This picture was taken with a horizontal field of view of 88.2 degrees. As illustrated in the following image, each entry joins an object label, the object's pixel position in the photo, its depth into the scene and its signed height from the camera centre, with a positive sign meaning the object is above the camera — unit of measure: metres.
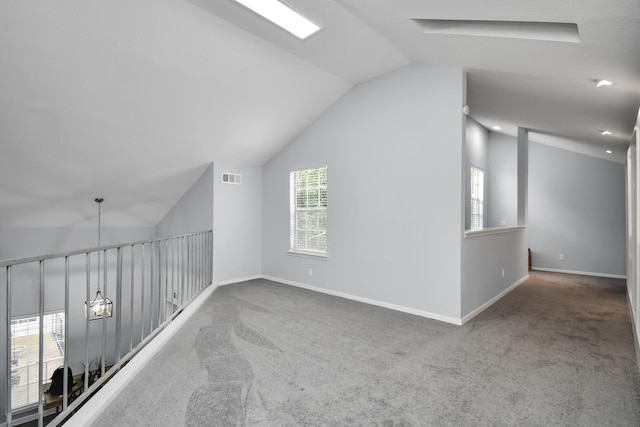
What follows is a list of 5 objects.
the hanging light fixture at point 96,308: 4.18 -1.23
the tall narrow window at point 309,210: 5.24 +0.06
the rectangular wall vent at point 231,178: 5.52 +0.62
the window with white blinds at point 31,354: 5.41 -2.48
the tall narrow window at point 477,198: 6.98 +0.35
